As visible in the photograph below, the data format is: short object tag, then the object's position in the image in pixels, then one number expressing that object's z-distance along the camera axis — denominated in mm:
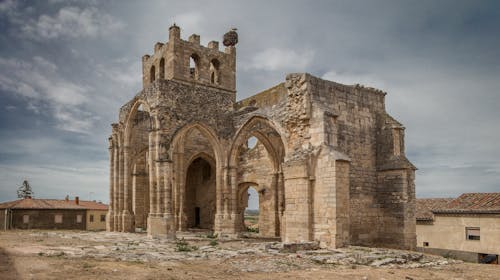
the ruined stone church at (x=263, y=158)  11414
